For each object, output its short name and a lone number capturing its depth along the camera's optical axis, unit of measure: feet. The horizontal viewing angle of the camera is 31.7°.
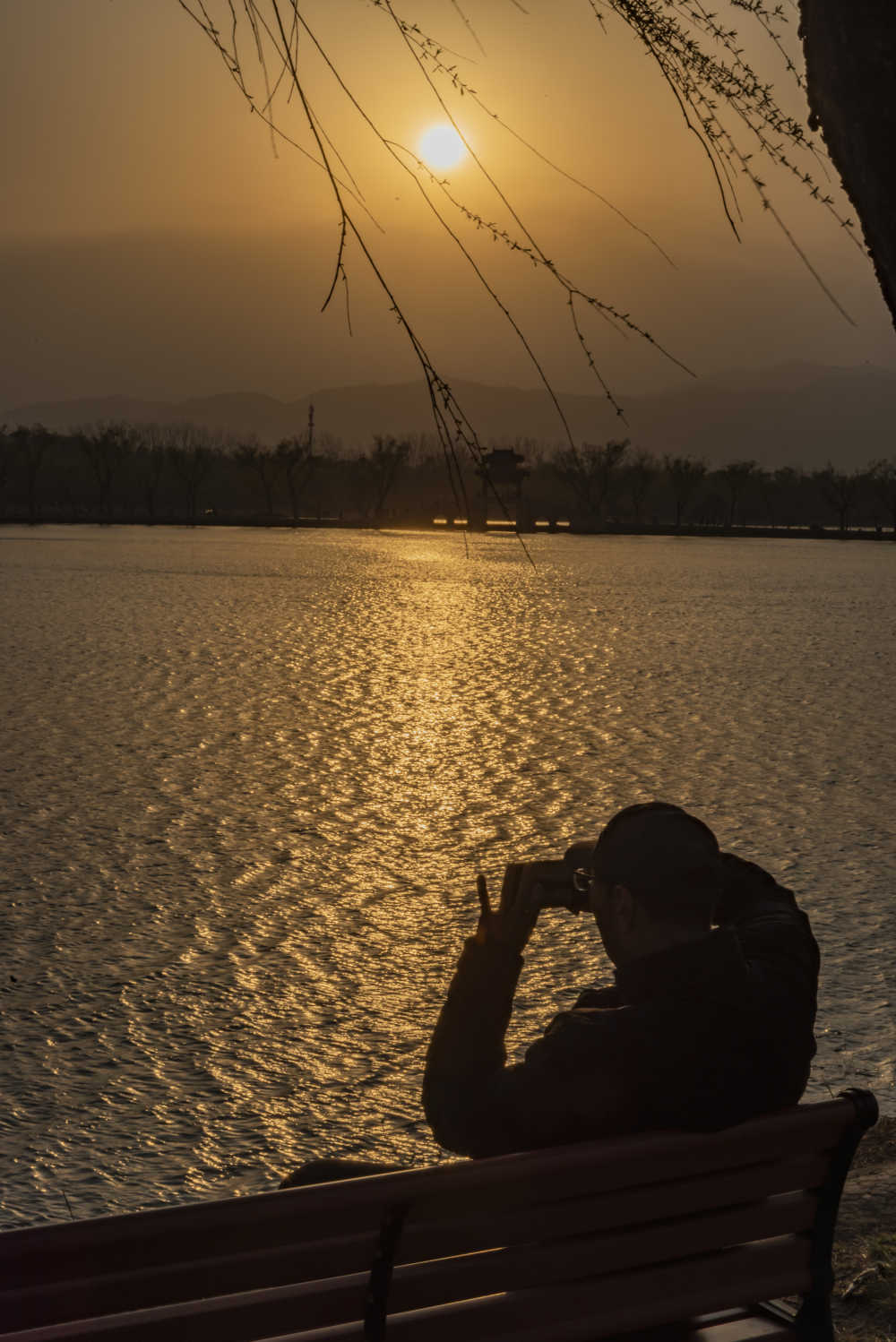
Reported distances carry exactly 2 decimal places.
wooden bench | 5.87
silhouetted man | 7.07
